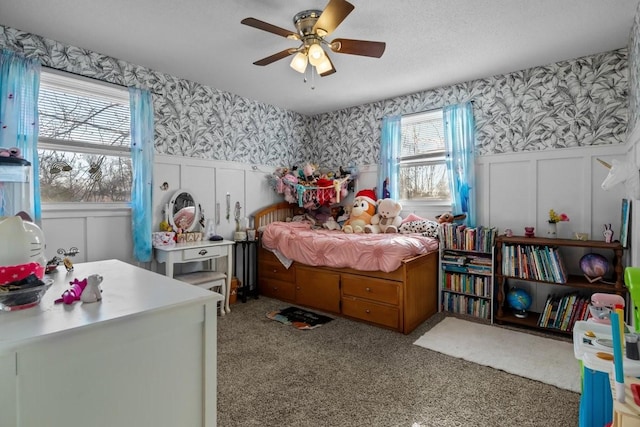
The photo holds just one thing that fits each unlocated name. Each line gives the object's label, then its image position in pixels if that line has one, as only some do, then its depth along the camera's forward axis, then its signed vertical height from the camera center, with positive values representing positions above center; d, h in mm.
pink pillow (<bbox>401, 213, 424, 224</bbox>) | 3854 -141
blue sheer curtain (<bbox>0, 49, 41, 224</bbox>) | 2410 +743
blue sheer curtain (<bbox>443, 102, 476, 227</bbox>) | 3570 +530
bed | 2963 -779
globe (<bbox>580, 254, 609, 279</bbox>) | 2742 -510
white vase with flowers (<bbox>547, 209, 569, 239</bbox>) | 3074 -138
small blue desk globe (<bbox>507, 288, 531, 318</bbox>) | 3166 -930
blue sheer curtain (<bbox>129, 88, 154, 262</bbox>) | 3123 +291
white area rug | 2240 -1142
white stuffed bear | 3881 -131
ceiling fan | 2021 +1122
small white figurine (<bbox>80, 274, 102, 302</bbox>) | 1108 -284
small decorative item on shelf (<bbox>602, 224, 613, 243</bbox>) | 2752 -245
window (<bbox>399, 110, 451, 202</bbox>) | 3906 +572
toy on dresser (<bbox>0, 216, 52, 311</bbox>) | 1007 -192
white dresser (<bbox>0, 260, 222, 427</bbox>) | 827 -442
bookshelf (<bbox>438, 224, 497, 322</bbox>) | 3258 -663
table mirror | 3469 -39
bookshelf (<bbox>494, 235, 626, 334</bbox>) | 2742 -643
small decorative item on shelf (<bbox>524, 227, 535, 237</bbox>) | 3125 -253
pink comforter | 2987 -403
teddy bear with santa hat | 3923 -82
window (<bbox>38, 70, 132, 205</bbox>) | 2713 +592
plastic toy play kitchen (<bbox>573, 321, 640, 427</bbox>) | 1286 -761
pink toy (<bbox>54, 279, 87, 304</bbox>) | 1090 -291
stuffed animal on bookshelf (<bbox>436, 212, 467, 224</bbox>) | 3569 -125
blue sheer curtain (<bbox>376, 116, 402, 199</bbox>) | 4152 +637
